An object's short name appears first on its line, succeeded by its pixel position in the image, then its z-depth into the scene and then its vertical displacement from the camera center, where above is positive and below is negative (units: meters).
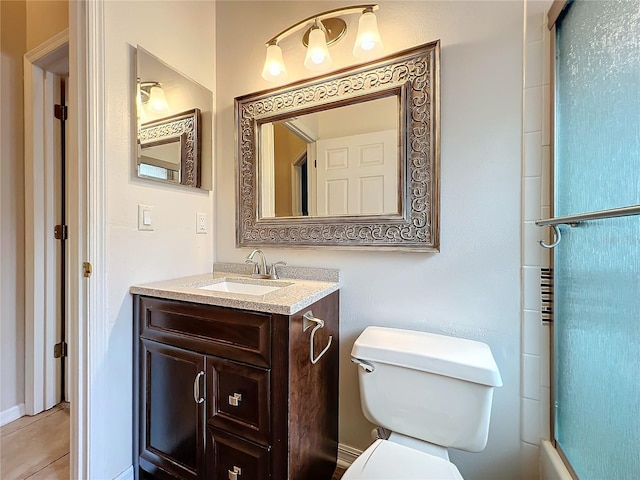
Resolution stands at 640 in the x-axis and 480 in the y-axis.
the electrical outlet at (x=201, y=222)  1.55 +0.09
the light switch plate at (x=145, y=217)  1.24 +0.09
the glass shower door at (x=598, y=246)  0.70 -0.02
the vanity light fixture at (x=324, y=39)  1.16 +0.90
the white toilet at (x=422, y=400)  0.83 -0.55
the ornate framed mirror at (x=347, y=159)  1.15 +0.38
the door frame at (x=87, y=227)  1.07 +0.04
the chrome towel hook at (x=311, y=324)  0.98 -0.32
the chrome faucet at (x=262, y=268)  1.45 -0.16
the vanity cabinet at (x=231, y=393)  0.91 -0.58
